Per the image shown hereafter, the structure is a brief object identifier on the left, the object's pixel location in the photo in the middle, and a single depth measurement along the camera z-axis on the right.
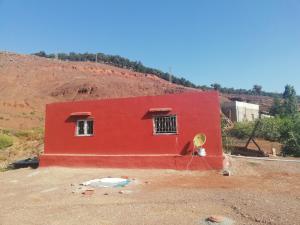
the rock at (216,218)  4.91
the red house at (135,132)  9.32
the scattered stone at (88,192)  7.14
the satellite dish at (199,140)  9.20
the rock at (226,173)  8.50
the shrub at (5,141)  18.48
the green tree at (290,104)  36.68
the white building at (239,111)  31.67
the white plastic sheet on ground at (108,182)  7.83
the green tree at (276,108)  38.59
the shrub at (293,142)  13.52
